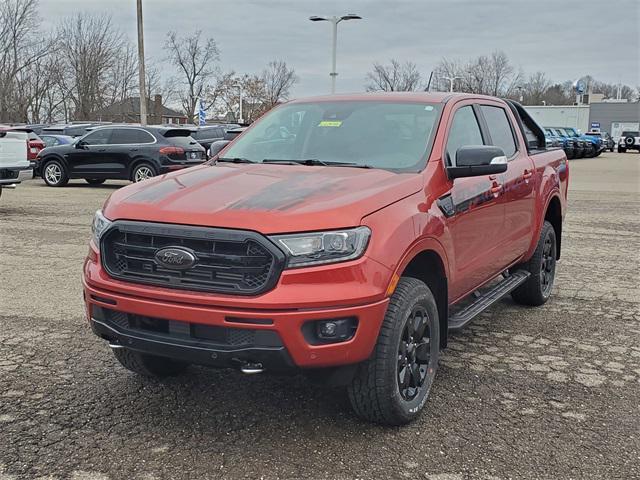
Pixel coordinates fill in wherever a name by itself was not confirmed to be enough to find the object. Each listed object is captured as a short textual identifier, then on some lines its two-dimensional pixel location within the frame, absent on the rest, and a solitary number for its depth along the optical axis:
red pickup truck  3.11
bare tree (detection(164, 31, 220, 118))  71.38
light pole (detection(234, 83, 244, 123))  59.96
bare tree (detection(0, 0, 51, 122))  52.16
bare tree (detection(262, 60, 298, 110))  69.23
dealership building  75.69
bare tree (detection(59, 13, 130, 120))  55.78
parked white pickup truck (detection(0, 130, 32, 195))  11.23
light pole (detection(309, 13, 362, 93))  29.27
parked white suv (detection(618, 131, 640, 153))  49.48
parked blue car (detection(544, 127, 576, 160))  36.32
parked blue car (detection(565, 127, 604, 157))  39.56
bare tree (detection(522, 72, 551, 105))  96.69
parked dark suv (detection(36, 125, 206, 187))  15.86
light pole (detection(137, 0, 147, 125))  26.17
